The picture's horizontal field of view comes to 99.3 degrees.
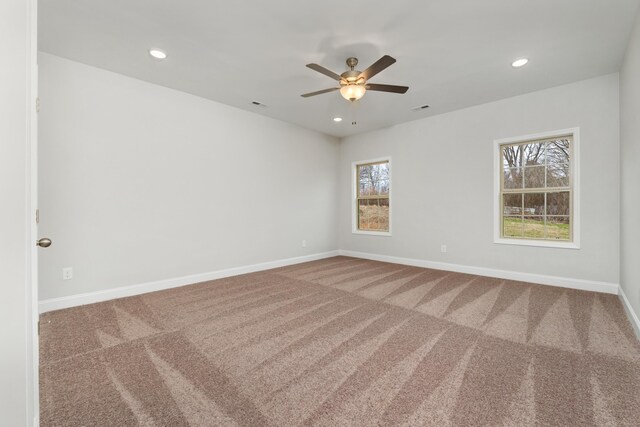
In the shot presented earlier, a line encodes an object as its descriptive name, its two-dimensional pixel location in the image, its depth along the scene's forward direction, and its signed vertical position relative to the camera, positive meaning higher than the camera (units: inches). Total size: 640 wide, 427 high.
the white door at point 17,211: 31.2 -0.1
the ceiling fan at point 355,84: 104.3 +51.6
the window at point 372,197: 220.5 +12.1
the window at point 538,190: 145.2 +12.3
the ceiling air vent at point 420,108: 170.1 +66.0
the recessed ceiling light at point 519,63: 118.8 +66.3
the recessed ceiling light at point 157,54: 110.7 +65.1
